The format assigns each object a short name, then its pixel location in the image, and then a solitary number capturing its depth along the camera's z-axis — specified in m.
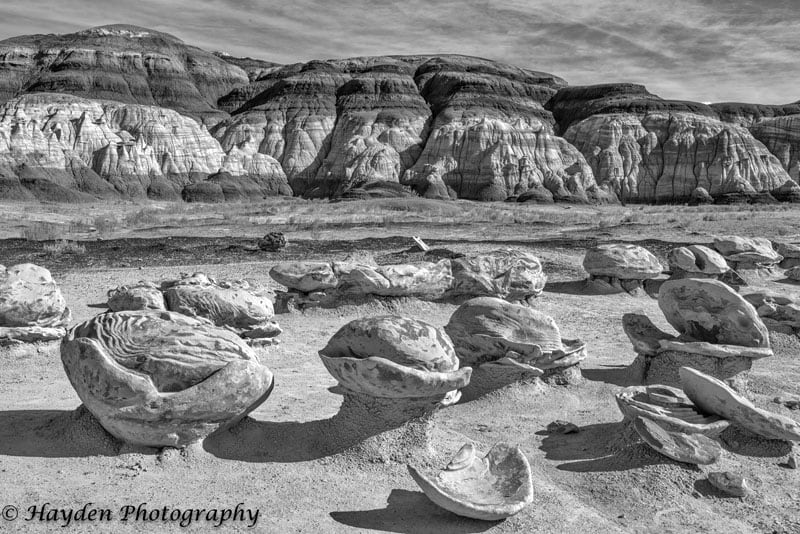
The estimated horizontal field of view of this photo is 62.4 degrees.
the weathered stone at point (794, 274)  14.71
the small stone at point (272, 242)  17.08
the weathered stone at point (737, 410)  5.35
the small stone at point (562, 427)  5.85
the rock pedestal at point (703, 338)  6.82
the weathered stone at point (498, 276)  11.02
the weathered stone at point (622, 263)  12.60
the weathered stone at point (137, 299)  8.45
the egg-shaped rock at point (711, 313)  6.87
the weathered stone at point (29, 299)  7.46
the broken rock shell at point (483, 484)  4.07
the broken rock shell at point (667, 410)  5.16
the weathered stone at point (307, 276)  10.24
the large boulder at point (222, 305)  8.08
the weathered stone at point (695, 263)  13.30
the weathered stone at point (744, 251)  14.95
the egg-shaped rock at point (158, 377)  4.53
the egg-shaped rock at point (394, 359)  4.68
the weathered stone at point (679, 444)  4.86
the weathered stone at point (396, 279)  10.38
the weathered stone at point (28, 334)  7.40
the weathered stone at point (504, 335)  6.67
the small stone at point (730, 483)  4.62
